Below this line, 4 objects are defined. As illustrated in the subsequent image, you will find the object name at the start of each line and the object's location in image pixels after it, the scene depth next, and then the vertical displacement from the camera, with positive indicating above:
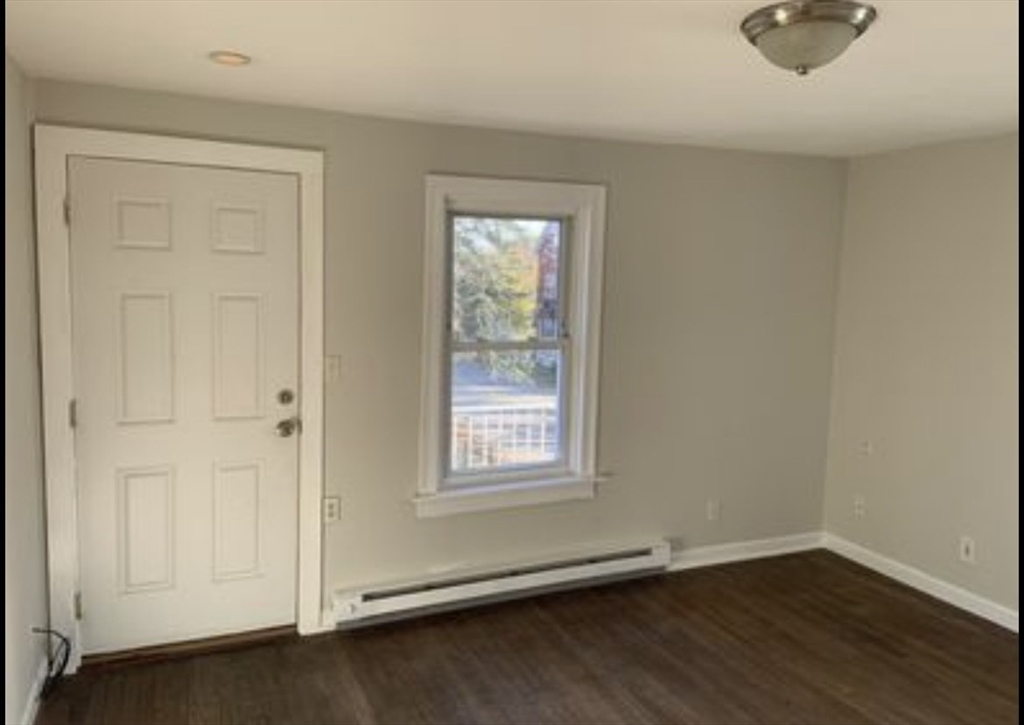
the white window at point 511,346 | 3.60 -0.15
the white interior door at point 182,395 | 2.99 -0.35
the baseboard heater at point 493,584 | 3.45 -1.24
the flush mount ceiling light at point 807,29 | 1.88 +0.70
